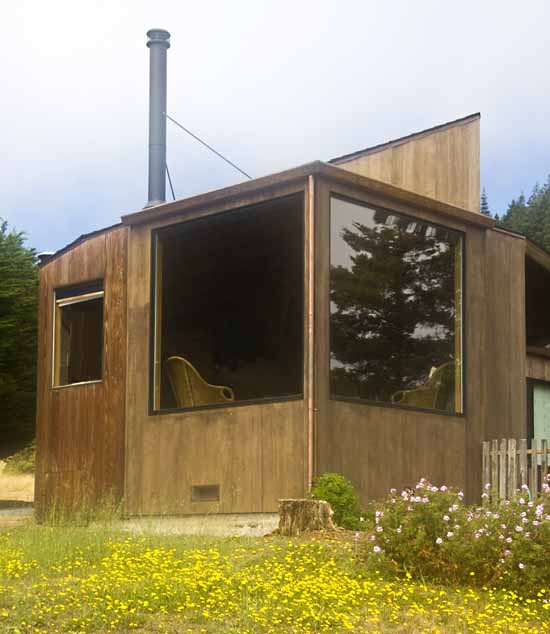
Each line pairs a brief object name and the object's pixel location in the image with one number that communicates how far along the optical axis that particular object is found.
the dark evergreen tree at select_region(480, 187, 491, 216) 64.09
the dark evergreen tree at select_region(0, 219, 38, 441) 26.27
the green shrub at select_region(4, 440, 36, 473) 36.50
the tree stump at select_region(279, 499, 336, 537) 10.86
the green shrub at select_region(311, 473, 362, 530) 11.39
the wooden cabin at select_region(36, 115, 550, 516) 12.35
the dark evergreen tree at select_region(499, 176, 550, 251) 47.28
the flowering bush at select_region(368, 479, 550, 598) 8.81
